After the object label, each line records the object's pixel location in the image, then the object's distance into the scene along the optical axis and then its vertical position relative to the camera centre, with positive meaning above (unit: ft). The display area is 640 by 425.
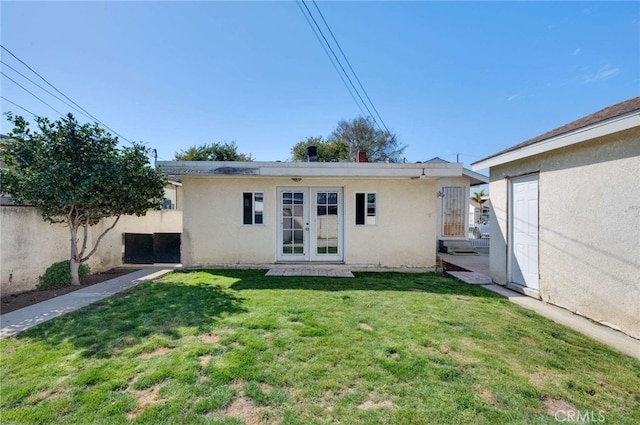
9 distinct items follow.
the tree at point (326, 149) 96.03 +22.91
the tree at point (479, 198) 93.20 +4.80
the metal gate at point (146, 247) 32.37 -4.31
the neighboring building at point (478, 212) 90.66 -0.19
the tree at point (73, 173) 19.33 +2.90
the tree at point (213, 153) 97.04 +21.97
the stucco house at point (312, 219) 27.71 -0.80
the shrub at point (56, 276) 21.37 -5.30
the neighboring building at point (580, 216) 13.42 -0.27
